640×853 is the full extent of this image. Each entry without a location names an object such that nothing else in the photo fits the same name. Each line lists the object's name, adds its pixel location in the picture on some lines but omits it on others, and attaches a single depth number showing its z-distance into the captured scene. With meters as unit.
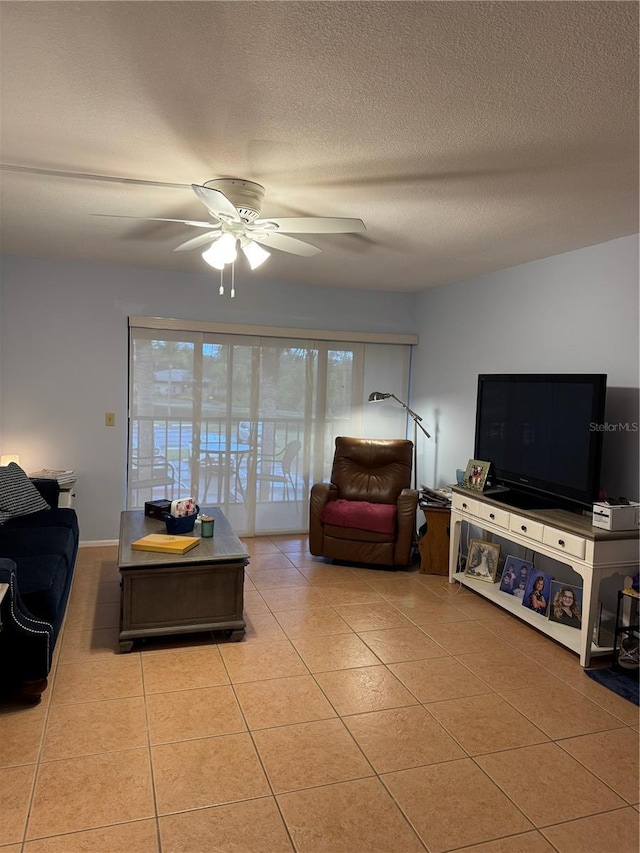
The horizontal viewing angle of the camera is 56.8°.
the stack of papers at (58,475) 4.54
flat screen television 3.30
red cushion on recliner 4.56
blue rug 2.84
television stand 3.03
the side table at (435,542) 4.51
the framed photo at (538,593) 3.64
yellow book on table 3.22
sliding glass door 5.09
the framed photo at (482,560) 4.20
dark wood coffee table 3.12
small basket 3.57
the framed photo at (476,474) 4.14
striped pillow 3.97
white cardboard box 3.05
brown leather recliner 4.56
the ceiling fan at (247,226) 2.61
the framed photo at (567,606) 3.47
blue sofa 2.47
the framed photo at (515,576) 3.91
